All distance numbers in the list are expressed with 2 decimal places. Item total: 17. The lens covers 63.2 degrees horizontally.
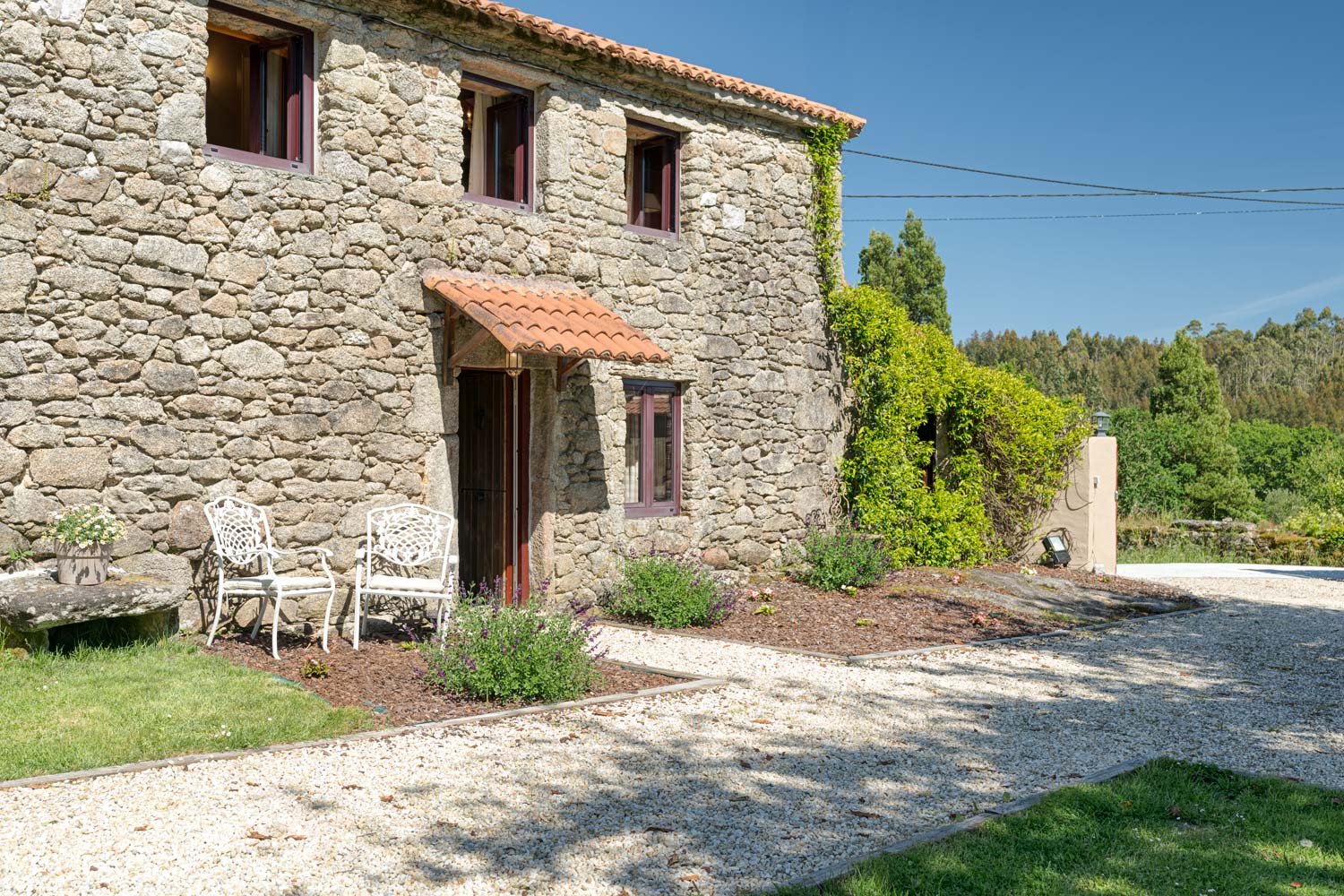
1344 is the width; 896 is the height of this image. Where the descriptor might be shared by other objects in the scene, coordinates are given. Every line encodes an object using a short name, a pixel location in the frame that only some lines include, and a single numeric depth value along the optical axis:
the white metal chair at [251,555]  7.29
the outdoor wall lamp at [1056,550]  13.55
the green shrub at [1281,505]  22.48
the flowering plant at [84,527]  6.68
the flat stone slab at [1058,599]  10.70
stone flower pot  6.64
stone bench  6.29
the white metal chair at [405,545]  8.08
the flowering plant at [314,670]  6.83
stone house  7.14
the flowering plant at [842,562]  11.12
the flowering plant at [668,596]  9.27
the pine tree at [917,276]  31.89
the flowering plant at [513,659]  6.34
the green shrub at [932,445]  12.35
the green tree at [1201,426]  21.62
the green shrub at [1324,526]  16.62
